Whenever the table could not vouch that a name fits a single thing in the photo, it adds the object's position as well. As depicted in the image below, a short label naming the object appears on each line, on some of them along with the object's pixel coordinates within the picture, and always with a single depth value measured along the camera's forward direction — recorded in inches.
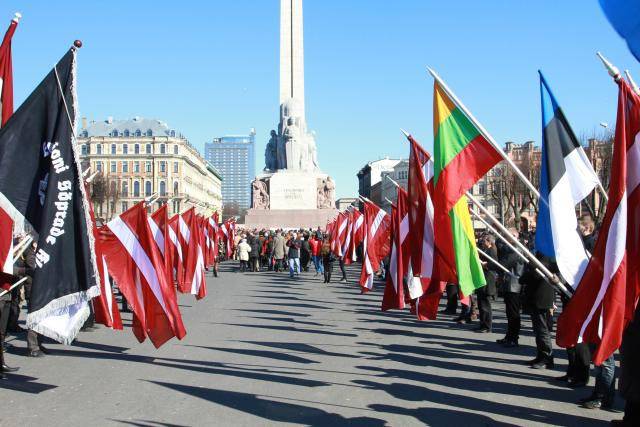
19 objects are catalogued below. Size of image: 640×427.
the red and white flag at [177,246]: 635.5
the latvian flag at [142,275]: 351.6
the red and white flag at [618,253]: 199.6
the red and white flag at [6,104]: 247.6
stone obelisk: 1950.1
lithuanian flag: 281.0
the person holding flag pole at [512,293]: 406.3
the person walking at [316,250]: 1095.0
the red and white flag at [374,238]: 639.1
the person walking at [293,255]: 1026.7
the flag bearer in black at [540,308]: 344.2
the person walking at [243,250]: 1163.9
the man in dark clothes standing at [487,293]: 483.5
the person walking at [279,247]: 1157.1
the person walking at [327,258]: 957.8
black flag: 240.4
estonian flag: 245.3
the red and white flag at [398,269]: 437.7
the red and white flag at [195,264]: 616.1
